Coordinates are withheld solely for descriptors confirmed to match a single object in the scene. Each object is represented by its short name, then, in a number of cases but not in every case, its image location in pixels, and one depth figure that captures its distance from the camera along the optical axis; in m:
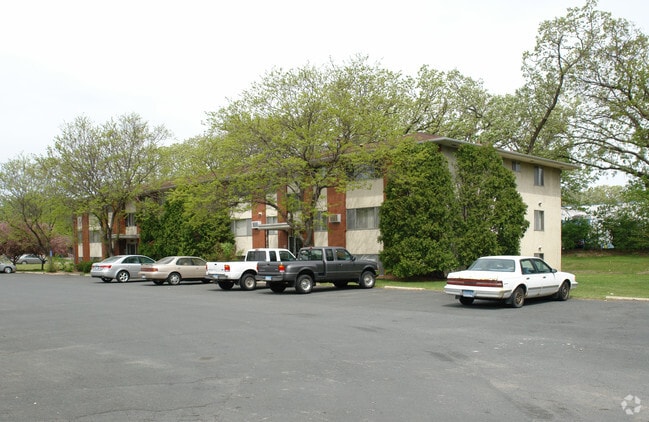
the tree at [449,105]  47.38
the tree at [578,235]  54.69
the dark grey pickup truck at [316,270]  22.00
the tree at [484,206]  29.53
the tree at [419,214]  28.30
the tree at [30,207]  46.38
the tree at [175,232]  41.22
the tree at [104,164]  42.34
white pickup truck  24.61
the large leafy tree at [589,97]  40.56
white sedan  16.20
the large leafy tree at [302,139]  28.69
